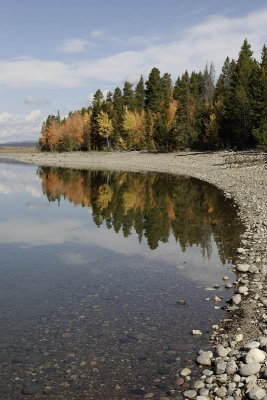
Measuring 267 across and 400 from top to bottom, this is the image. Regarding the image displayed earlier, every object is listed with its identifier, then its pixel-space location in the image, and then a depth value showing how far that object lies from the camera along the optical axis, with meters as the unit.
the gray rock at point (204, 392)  6.77
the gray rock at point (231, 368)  7.24
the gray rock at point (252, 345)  7.84
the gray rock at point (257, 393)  6.30
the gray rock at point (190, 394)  6.80
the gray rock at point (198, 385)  7.05
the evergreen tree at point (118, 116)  102.81
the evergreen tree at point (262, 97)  51.28
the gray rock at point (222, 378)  7.07
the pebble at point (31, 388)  7.06
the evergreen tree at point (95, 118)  110.50
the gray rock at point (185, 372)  7.49
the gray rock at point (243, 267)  13.02
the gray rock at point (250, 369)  6.99
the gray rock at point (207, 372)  7.42
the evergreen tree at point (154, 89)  106.88
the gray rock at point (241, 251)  15.08
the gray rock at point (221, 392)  6.70
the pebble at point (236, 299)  10.56
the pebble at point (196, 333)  9.09
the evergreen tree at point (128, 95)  112.01
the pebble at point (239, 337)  8.54
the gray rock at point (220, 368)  7.37
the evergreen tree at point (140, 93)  115.06
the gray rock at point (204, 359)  7.80
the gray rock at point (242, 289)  11.23
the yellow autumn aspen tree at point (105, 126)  104.81
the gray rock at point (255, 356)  7.33
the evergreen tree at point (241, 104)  58.12
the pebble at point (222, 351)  7.94
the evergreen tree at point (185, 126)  77.62
